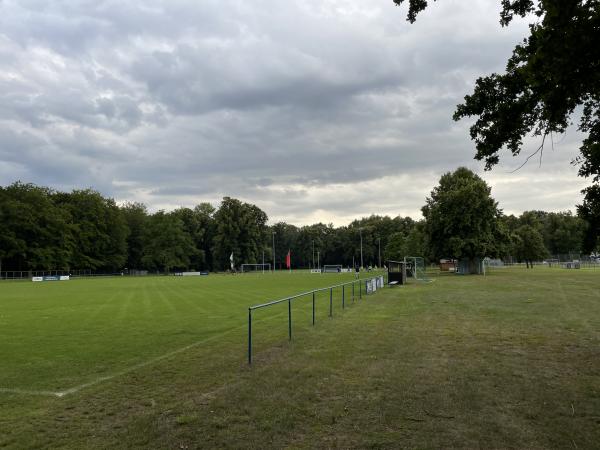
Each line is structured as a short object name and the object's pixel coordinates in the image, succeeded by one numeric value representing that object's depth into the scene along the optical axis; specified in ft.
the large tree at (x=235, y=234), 364.79
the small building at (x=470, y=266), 183.11
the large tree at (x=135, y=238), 363.39
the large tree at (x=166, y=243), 341.82
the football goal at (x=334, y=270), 294.64
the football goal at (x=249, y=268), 367.00
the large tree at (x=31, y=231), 249.96
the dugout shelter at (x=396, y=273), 112.35
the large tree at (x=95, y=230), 296.92
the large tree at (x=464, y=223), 175.32
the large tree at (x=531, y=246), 295.28
